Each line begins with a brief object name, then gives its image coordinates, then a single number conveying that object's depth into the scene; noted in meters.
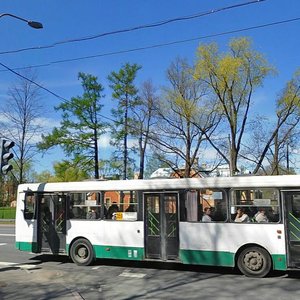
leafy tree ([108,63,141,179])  38.41
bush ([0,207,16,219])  44.91
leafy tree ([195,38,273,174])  32.03
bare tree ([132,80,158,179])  37.97
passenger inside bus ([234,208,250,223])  10.89
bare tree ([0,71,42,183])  37.84
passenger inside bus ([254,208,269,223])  10.70
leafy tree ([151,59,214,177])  34.31
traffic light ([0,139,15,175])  11.55
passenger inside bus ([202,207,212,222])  11.33
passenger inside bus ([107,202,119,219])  12.53
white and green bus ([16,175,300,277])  10.54
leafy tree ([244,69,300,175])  33.97
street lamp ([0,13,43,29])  12.55
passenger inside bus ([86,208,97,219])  12.84
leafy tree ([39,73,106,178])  37.91
